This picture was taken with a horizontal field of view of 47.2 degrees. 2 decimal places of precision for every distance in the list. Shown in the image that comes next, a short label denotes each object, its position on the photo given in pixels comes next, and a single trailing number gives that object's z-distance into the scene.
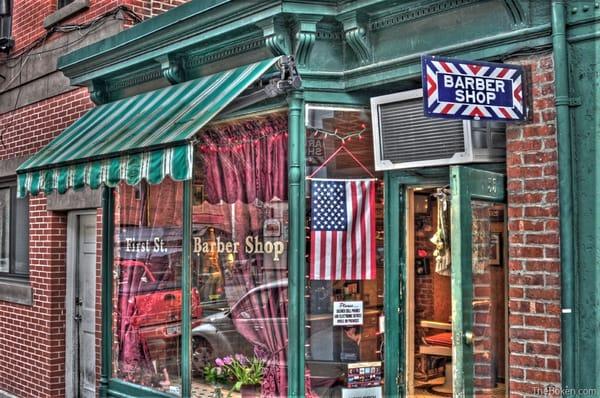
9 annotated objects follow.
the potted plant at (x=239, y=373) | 6.05
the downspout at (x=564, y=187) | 4.16
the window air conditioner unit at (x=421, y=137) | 4.92
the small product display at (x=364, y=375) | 5.56
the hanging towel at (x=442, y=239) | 5.25
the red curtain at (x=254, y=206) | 5.88
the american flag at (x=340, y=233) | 5.59
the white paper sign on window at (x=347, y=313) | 5.63
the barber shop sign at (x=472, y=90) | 4.24
